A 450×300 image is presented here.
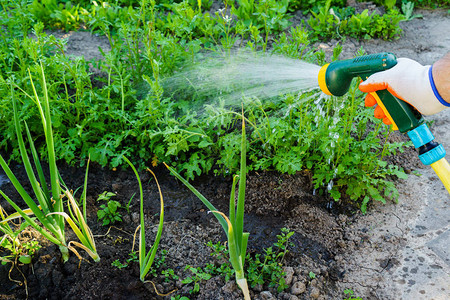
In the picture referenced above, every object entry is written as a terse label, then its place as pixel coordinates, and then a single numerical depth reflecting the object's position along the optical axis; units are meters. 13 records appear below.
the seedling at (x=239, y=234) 1.67
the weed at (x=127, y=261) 2.07
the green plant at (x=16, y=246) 2.00
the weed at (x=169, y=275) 2.05
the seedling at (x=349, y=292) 2.00
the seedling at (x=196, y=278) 1.99
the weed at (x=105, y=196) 2.42
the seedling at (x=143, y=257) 1.83
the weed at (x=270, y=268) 2.01
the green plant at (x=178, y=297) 1.96
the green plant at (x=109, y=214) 2.34
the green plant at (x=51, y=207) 1.81
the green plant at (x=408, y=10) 4.12
